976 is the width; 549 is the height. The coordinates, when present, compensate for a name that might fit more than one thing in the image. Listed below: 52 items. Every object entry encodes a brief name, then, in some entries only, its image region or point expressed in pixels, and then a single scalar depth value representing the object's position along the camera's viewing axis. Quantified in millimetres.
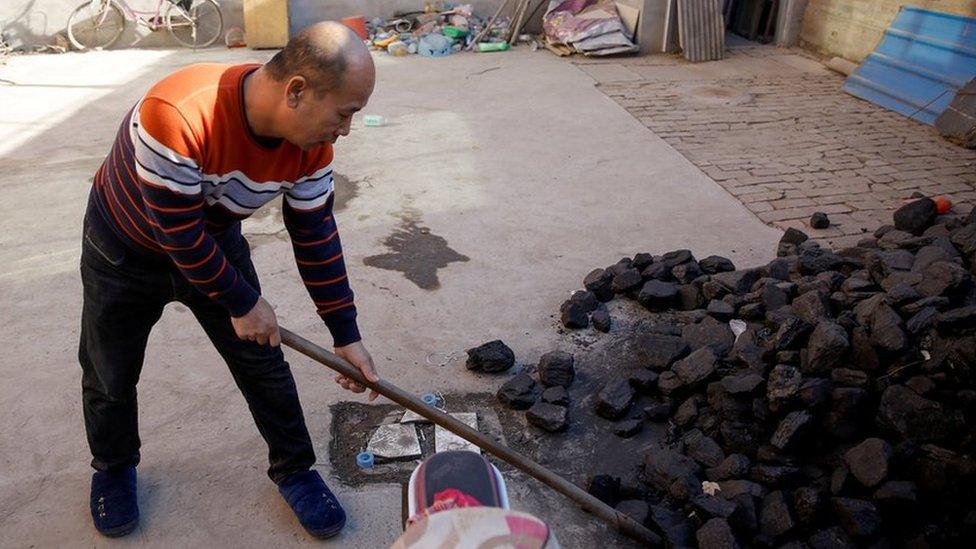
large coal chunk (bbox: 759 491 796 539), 2838
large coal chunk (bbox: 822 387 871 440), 3152
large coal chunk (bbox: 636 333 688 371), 3736
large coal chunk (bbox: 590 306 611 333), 4176
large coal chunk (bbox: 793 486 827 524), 2875
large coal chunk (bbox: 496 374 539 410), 3604
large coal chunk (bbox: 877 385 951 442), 3043
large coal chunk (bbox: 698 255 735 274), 4594
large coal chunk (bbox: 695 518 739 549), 2730
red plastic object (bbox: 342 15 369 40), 10914
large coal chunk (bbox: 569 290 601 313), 4266
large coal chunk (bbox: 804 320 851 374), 3346
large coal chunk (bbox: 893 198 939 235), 4895
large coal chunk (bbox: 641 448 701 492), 3125
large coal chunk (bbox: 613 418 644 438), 3457
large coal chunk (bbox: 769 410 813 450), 3107
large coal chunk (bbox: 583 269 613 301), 4438
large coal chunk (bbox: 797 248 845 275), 4375
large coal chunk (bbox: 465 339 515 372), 3826
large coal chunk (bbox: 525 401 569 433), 3467
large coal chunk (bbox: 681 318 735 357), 3822
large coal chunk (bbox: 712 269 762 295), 4266
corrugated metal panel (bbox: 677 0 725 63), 9711
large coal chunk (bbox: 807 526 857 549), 2758
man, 2133
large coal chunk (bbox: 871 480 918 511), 2812
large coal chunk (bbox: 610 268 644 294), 4445
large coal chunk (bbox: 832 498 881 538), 2766
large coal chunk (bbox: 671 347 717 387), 3510
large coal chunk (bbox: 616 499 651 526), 2938
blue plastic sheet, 7578
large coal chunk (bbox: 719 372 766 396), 3314
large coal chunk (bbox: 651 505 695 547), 2832
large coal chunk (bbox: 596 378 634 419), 3523
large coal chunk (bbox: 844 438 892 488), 2895
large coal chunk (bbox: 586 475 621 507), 3064
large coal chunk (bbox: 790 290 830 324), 3746
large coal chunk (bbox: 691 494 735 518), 2861
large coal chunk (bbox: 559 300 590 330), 4184
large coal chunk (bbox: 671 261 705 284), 4488
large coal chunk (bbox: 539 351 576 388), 3744
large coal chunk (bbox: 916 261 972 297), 3654
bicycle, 10305
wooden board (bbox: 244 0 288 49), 10352
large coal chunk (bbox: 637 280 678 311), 4312
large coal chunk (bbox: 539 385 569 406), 3592
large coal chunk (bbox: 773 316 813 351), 3504
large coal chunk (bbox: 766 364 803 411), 3217
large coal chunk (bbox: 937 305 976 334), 3283
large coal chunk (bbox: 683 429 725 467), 3211
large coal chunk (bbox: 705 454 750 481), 3099
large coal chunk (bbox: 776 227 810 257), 4871
